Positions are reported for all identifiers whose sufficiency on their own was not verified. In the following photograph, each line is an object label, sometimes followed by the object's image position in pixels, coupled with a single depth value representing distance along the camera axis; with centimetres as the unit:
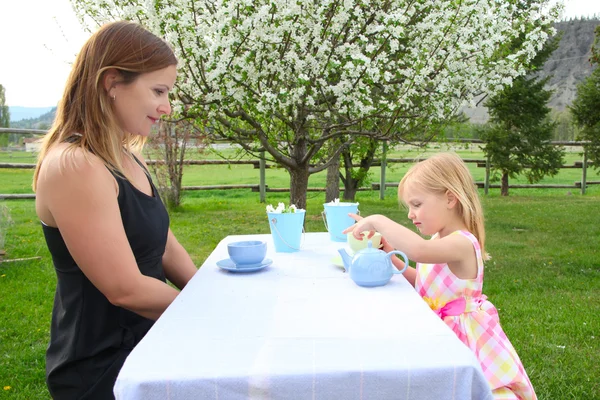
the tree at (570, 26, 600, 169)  1117
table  108
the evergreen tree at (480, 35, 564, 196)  1312
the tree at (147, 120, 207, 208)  952
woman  149
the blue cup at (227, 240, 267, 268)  192
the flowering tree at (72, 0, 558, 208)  432
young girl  173
